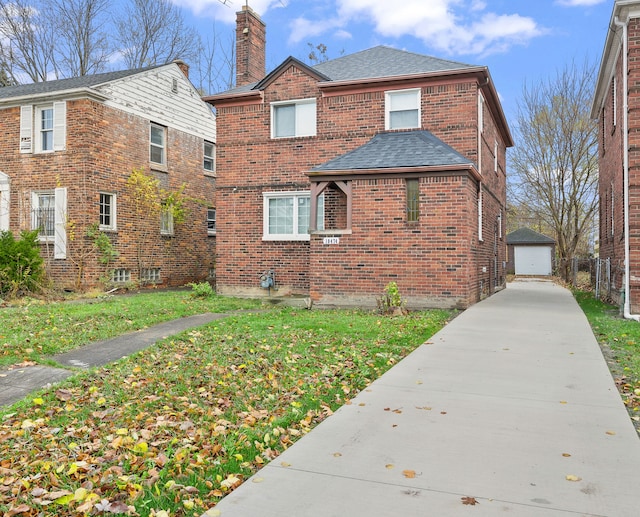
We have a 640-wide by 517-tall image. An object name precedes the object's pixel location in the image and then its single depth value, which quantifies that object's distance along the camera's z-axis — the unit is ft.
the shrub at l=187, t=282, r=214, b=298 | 47.11
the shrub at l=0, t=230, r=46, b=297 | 44.73
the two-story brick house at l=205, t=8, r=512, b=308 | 39.83
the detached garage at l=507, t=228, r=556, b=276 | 125.08
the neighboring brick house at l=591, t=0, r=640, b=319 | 34.45
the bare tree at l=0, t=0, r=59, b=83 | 103.76
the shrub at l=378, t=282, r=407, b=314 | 37.18
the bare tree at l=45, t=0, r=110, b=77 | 105.60
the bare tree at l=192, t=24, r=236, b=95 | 111.16
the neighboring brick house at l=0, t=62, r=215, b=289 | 52.31
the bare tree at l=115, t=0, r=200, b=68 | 110.22
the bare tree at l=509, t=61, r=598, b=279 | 82.23
